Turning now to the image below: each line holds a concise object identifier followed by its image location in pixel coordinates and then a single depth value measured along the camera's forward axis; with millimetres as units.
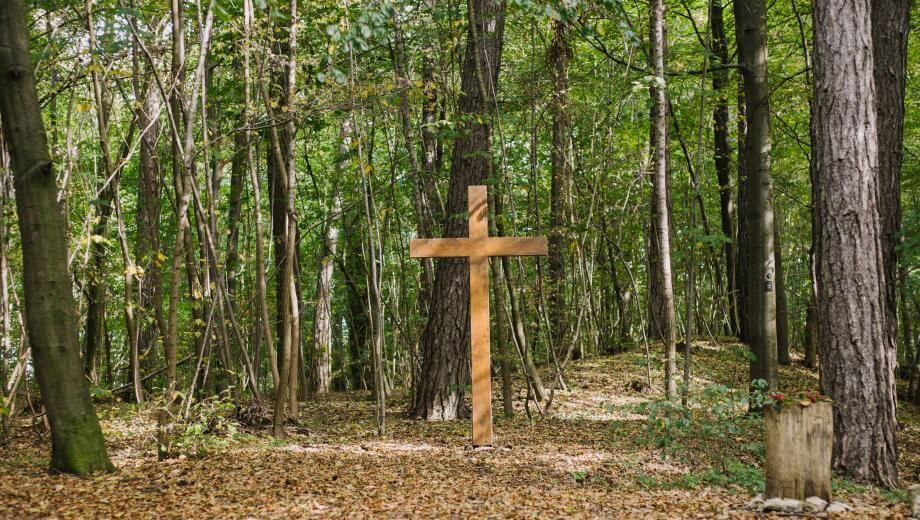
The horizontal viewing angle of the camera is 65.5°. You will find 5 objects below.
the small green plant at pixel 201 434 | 6582
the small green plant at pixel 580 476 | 6105
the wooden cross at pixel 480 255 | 7332
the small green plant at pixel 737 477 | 5830
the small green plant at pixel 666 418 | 5930
